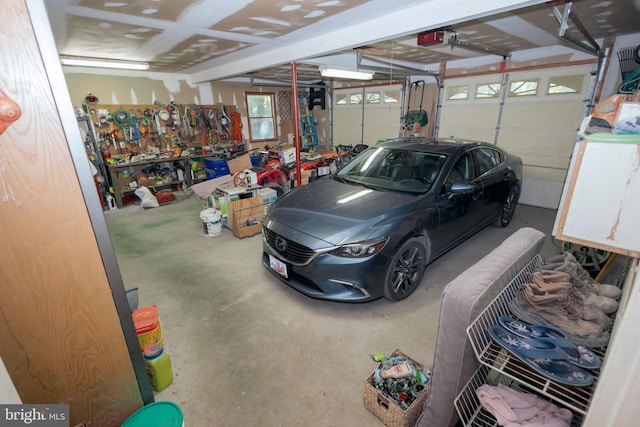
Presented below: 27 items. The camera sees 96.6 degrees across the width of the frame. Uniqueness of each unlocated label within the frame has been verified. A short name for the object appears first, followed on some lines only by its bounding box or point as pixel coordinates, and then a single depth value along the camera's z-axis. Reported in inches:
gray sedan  90.5
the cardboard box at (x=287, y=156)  209.0
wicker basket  59.9
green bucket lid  54.5
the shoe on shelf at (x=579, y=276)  53.4
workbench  226.2
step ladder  372.2
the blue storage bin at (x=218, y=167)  254.2
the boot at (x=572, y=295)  48.6
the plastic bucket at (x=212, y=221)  165.6
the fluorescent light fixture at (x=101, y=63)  189.3
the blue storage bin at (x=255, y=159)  252.4
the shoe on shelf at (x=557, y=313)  46.2
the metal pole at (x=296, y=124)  166.8
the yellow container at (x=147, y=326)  73.5
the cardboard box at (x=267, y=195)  172.5
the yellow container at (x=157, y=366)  70.9
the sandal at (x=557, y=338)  40.8
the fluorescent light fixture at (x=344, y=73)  168.0
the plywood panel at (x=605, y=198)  34.1
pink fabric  40.9
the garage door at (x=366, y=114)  299.6
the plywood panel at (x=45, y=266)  39.9
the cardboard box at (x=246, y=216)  160.9
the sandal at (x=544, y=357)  38.0
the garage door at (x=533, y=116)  187.6
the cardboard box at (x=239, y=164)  227.5
